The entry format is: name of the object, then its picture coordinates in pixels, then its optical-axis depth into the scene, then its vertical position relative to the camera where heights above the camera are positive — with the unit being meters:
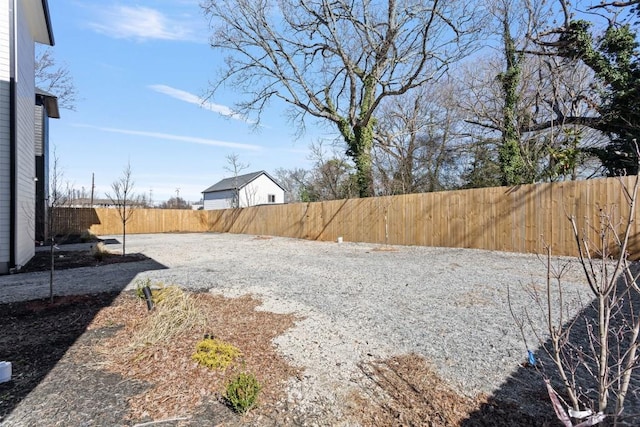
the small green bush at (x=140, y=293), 4.33 -0.98
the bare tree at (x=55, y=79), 17.19 +7.39
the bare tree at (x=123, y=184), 10.16 +1.07
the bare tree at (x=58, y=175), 13.06 +1.75
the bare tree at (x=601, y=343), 1.31 -0.80
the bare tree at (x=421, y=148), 17.34 +3.67
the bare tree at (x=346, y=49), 11.51 +6.51
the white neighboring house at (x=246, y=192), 30.12 +2.37
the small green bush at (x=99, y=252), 8.45 -0.90
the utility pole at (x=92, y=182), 21.29 +2.37
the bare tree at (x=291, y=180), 32.05 +3.61
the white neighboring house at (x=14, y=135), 6.48 +1.73
